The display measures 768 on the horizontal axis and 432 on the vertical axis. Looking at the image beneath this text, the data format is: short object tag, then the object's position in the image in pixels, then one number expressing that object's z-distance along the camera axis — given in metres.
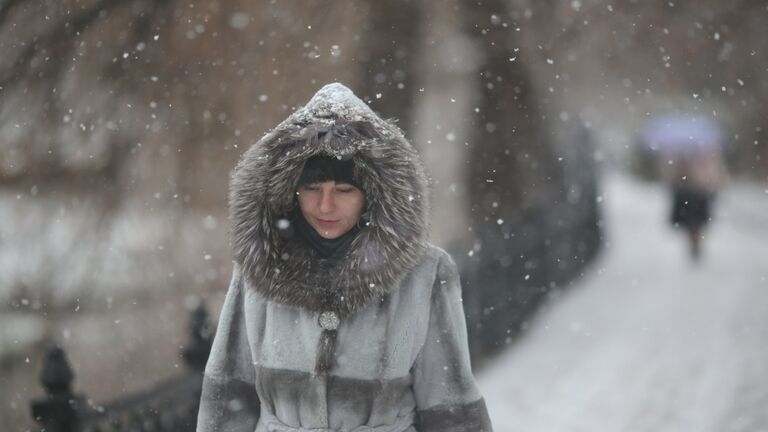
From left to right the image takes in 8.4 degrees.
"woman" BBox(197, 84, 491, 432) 10.55
